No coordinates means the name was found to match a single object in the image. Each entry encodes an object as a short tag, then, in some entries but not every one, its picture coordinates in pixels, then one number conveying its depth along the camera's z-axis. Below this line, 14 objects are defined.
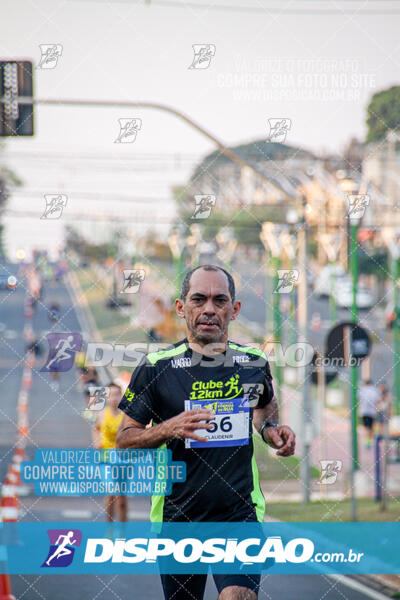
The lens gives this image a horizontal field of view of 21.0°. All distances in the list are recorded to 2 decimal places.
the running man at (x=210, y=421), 4.48
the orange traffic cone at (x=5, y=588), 7.39
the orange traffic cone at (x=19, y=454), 17.05
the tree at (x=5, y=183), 12.38
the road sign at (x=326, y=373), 13.62
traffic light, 8.34
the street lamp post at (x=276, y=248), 15.86
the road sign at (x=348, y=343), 11.55
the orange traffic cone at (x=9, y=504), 10.80
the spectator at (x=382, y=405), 16.72
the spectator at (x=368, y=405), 18.27
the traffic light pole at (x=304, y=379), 12.92
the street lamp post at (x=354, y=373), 12.12
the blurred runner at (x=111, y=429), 8.99
